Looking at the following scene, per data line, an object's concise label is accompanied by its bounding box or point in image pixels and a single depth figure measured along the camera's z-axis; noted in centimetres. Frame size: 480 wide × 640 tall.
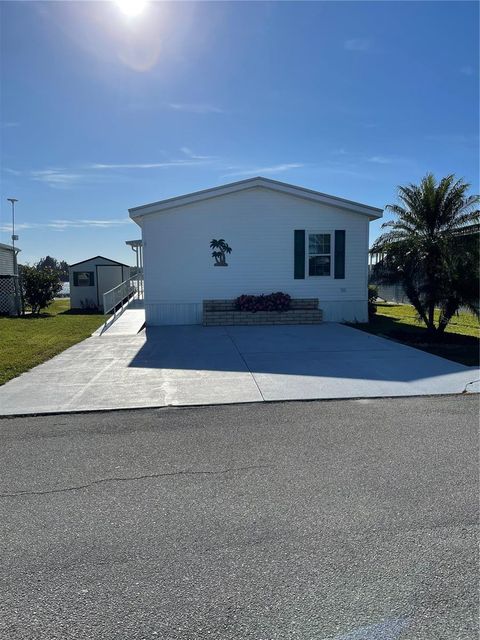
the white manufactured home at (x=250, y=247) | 1329
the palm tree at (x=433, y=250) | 1020
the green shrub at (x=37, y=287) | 1838
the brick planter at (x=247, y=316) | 1315
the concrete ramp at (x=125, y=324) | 1219
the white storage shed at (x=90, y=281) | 2247
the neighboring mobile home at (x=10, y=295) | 1848
